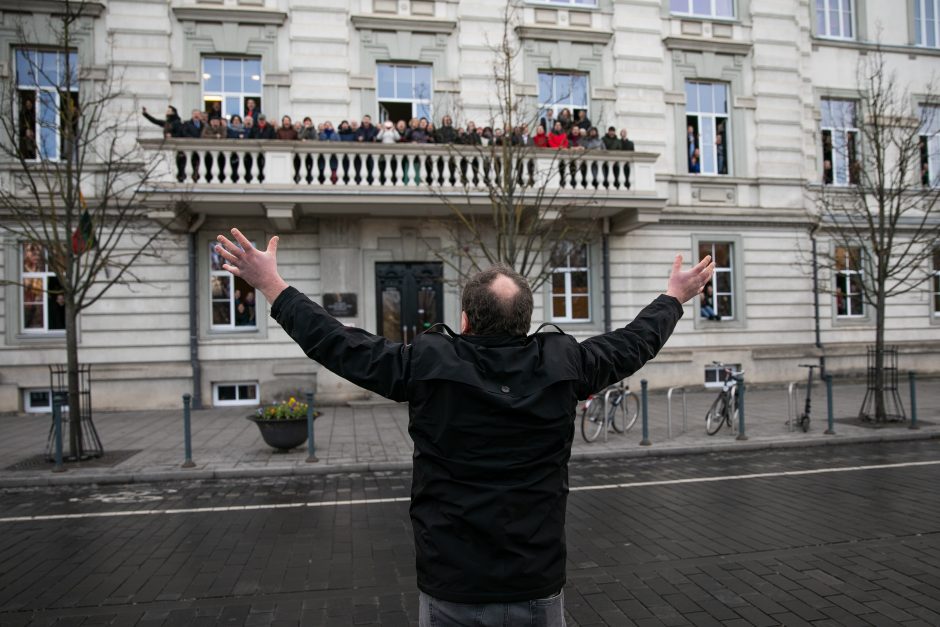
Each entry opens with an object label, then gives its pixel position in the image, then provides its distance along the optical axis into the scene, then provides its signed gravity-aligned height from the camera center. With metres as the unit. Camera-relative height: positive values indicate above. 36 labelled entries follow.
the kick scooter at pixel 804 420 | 12.12 -1.87
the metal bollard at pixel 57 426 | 9.75 -1.41
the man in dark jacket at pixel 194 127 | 15.13 +4.60
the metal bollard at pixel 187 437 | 9.77 -1.60
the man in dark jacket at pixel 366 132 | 15.85 +4.61
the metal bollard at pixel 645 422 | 11.21 -1.71
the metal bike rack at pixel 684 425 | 12.14 -2.01
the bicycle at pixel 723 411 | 12.06 -1.67
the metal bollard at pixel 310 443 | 10.07 -1.78
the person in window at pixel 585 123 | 16.97 +5.06
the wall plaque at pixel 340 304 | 16.70 +0.56
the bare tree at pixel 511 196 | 12.22 +2.89
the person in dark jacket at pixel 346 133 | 15.77 +4.60
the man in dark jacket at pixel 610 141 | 17.09 +4.62
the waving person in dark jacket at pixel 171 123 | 14.95 +4.65
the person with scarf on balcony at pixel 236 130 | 15.34 +4.56
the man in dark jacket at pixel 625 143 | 17.16 +4.57
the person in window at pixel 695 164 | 19.42 +4.54
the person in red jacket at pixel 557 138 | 15.59 +4.38
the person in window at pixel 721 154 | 19.75 +4.88
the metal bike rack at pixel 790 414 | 12.34 -1.81
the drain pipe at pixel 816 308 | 19.36 +0.27
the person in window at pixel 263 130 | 15.30 +4.55
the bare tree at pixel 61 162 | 15.32 +3.93
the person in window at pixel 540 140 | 15.70 +4.33
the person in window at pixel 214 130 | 15.19 +4.54
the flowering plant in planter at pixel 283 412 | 10.64 -1.36
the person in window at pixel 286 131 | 15.40 +4.54
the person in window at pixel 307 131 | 15.57 +4.58
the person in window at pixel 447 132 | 15.52 +4.49
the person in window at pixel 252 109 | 15.95 +5.34
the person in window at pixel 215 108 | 16.77 +5.58
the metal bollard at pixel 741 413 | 11.62 -1.67
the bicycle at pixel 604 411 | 11.78 -1.63
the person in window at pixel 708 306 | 19.17 +0.38
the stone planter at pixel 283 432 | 10.55 -1.66
